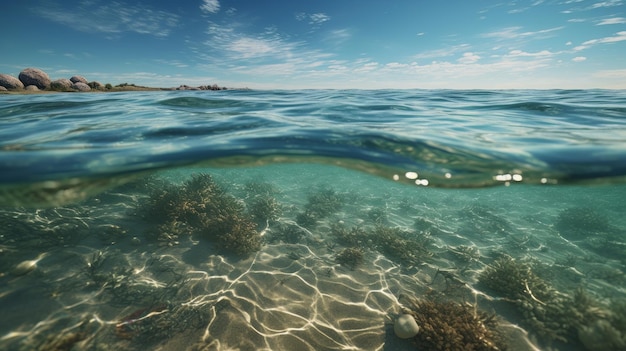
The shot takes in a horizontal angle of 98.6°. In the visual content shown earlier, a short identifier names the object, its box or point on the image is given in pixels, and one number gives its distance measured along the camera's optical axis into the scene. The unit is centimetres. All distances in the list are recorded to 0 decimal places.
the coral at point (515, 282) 766
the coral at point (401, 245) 958
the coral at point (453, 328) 571
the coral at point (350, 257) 896
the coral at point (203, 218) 915
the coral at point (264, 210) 1187
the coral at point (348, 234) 1055
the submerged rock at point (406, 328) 596
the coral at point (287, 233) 1025
